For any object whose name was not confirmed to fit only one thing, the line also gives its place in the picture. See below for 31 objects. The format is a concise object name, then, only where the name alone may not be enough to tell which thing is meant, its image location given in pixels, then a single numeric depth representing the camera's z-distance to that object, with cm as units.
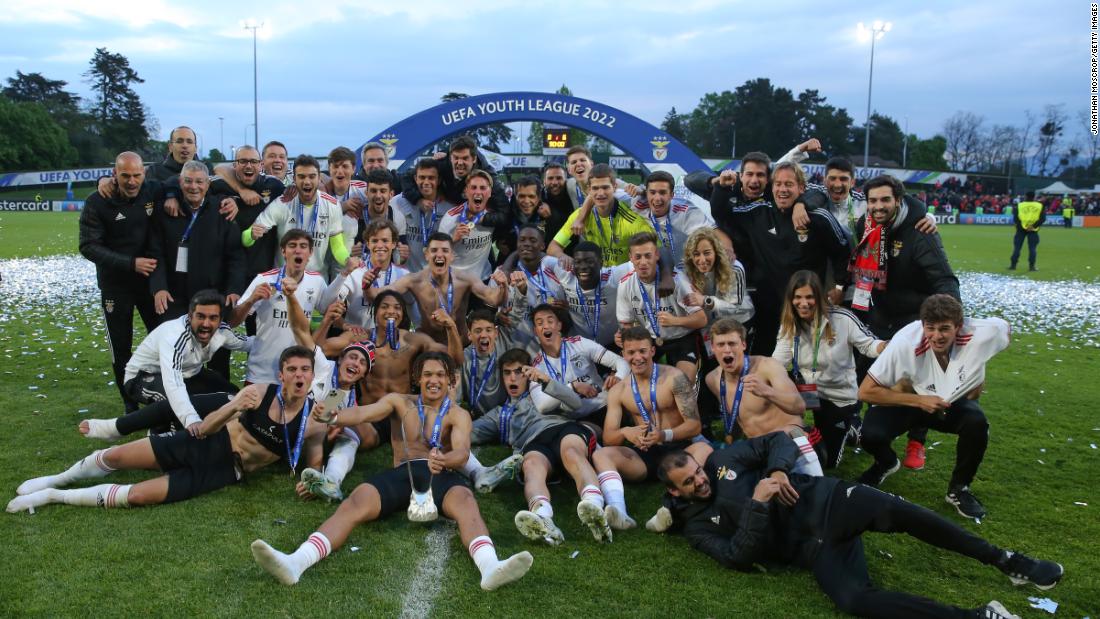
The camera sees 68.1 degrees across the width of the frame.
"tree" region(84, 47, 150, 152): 7344
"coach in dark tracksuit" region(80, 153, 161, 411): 621
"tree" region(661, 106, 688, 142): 9321
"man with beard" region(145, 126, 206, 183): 699
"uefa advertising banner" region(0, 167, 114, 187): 5112
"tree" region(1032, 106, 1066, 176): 7556
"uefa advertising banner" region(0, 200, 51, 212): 4503
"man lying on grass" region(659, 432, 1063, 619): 350
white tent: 5816
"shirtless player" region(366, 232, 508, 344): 621
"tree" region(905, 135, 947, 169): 7912
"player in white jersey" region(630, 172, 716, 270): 651
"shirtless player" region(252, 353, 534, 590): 364
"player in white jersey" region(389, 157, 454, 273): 709
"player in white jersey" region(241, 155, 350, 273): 652
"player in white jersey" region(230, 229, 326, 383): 589
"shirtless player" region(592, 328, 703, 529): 493
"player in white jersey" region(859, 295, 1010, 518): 470
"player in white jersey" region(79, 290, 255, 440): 516
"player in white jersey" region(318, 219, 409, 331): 630
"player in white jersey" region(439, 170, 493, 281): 681
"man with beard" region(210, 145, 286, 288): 662
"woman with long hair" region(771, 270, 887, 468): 536
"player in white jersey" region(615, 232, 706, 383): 589
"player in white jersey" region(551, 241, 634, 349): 623
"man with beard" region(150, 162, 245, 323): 631
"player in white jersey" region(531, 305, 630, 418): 574
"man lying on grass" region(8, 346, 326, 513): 465
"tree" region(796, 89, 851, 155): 7550
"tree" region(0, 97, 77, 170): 5647
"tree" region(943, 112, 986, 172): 8388
